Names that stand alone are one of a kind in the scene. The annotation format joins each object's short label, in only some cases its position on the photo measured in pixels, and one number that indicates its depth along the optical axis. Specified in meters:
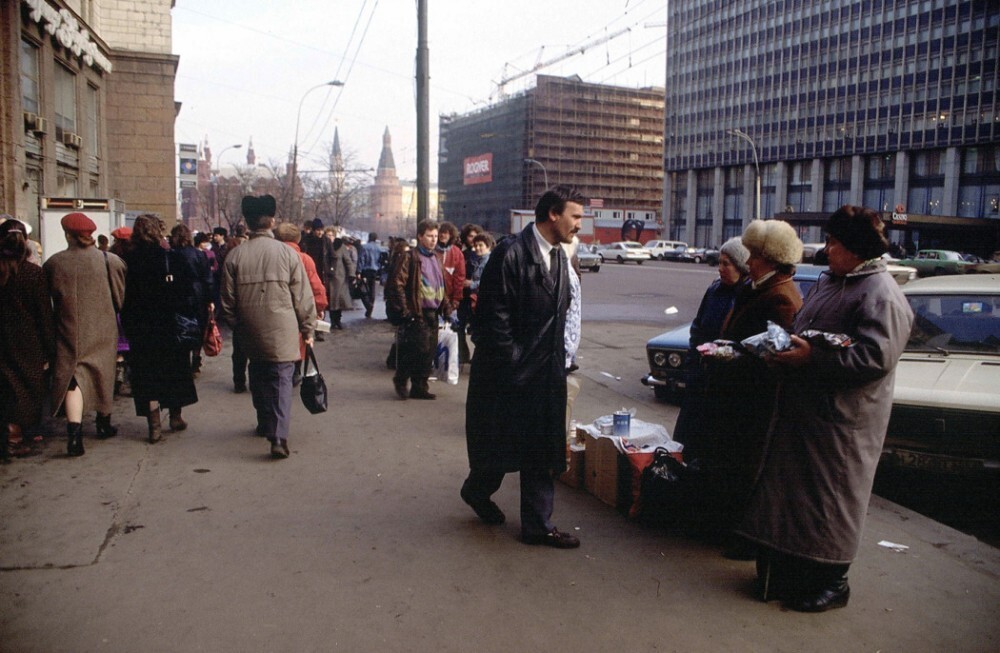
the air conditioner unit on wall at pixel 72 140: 20.45
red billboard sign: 139.50
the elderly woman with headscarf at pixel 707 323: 4.57
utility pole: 13.90
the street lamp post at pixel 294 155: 34.85
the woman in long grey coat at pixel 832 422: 3.39
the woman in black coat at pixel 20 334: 5.88
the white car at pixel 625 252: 54.31
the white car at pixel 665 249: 65.00
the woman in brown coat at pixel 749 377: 3.93
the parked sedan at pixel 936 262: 36.28
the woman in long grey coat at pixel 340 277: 14.03
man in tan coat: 6.11
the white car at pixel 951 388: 5.14
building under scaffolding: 129.00
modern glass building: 74.62
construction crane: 134.35
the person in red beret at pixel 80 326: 6.03
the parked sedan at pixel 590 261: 38.47
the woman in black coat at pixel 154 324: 6.48
